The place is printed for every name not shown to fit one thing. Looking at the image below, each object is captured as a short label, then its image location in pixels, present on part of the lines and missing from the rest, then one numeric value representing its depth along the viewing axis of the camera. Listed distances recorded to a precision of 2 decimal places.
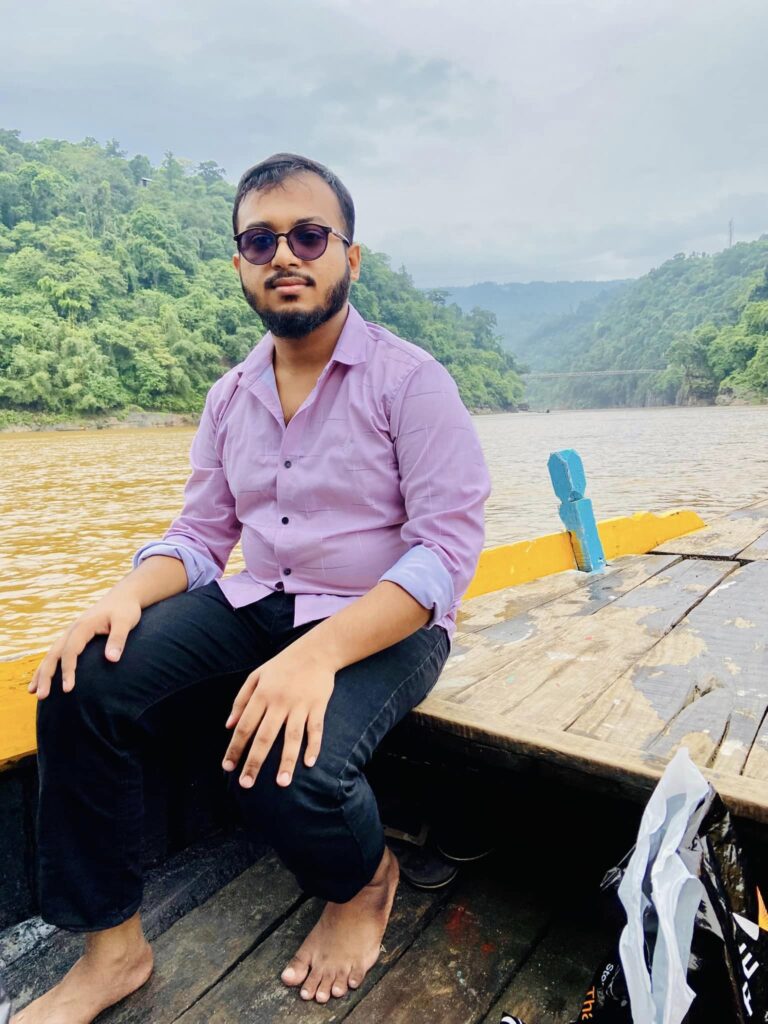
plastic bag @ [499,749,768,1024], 0.77
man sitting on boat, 1.03
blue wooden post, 2.51
